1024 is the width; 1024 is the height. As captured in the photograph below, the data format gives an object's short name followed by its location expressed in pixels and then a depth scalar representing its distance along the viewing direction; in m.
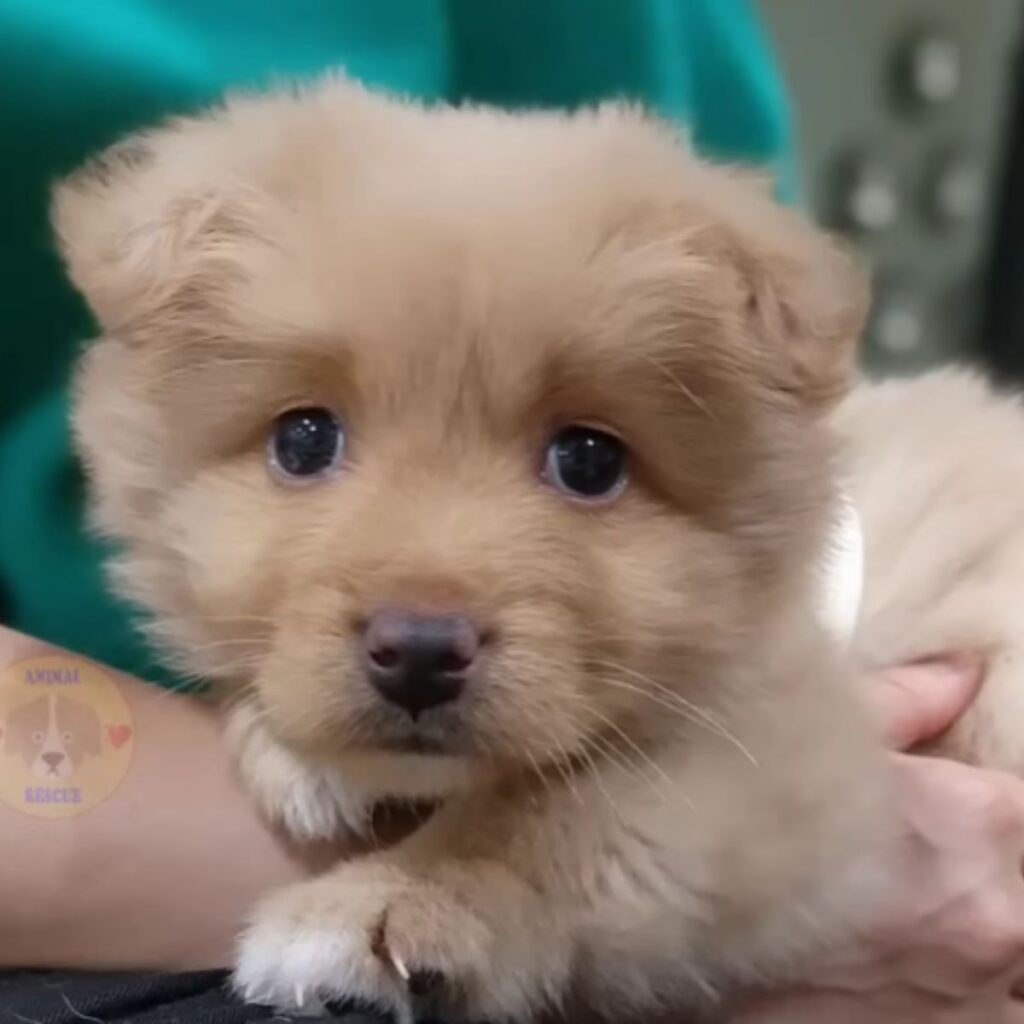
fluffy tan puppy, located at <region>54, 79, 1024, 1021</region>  0.23
